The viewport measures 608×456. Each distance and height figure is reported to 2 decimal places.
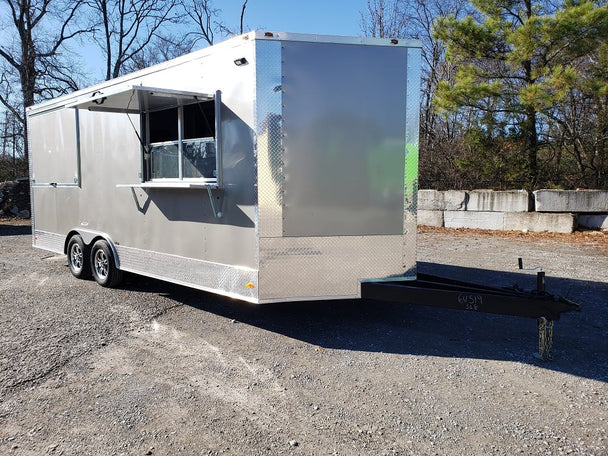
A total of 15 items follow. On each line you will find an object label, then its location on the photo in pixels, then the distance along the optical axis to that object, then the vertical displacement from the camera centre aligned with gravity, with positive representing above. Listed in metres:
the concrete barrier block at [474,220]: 13.19 -0.91
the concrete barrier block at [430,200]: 14.44 -0.35
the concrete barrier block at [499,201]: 12.69 -0.32
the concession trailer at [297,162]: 4.12 +0.26
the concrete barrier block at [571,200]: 11.85 -0.28
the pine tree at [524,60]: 12.22 +3.85
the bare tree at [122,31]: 27.55 +9.80
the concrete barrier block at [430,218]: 14.45 -0.92
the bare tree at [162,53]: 29.31 +8.88
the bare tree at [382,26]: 22.88 +8.28
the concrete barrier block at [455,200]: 13.83 -0.33
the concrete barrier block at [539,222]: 11.87 -0.87
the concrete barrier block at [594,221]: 11.80 -0.83
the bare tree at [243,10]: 26.65 +10.47
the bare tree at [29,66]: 22.53 +6.21
